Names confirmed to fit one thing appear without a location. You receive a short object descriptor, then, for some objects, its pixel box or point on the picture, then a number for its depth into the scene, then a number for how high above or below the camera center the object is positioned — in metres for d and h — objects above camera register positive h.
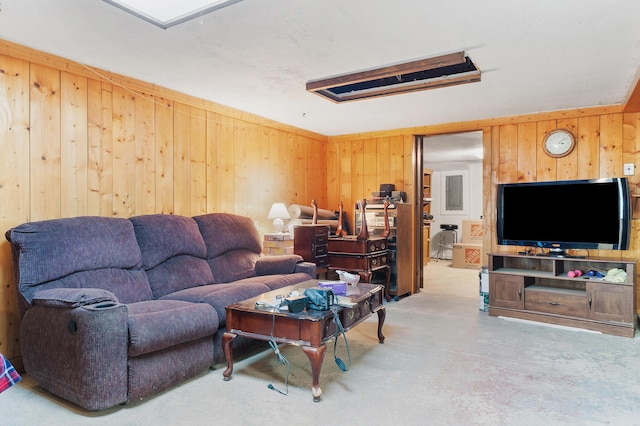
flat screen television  3.93 +0.00
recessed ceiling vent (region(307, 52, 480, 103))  3.05 +1.13
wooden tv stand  3.74 -0.76
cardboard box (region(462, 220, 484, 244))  8.52 -0.35
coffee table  2.39 -0.69
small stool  8.87 -0.50
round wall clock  4.45 +0.78
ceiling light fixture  2.17 +1.11
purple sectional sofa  2.18 -0.58
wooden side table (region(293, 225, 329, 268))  4.44 -0.31
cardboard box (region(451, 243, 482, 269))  7.77 -0.79
